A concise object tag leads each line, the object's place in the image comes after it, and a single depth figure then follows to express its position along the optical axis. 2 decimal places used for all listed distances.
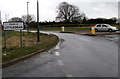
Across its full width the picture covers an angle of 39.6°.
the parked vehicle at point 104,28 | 29.09
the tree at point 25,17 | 94.16
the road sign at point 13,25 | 10.95
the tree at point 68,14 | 69.62
